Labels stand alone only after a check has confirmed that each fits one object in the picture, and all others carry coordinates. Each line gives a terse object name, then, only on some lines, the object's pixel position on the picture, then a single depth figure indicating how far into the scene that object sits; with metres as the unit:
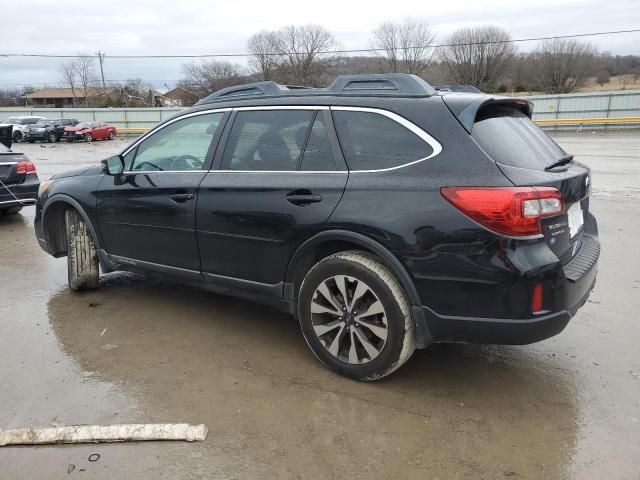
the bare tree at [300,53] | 71.25
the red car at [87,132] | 33.84
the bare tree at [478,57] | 63.38
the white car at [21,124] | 33.72
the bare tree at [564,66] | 60.94
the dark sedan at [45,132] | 33.97
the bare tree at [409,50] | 64.31
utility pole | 72.56
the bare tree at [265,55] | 71.56
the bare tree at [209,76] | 76.06
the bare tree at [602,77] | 59.78
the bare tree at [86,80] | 76.96
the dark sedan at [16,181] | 8.30
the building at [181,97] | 76.36
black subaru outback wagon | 2.84
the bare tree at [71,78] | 80.00
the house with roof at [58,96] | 83.32
